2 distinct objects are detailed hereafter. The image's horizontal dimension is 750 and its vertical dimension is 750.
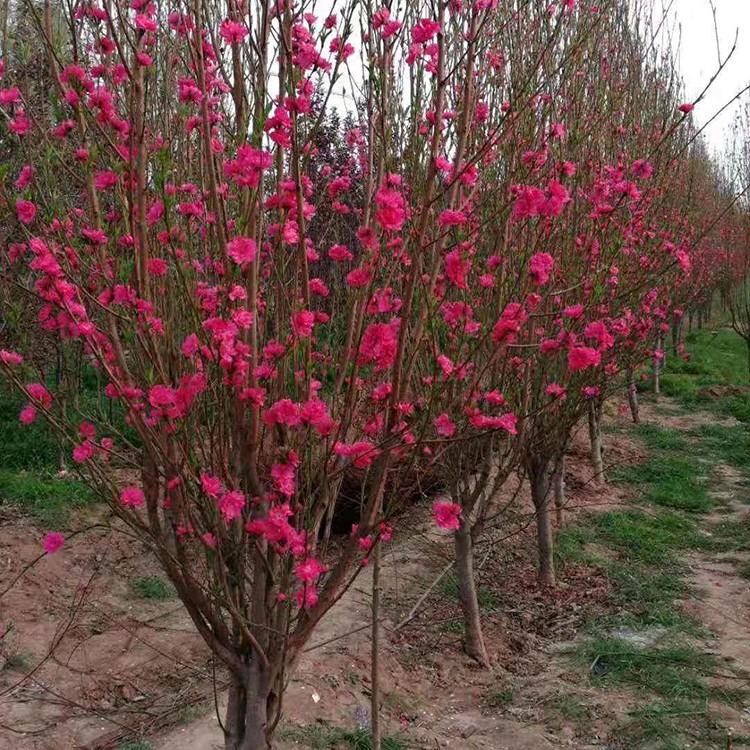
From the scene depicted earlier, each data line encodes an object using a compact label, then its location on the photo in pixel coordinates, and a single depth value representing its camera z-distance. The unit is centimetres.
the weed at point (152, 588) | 593
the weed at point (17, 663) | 473
